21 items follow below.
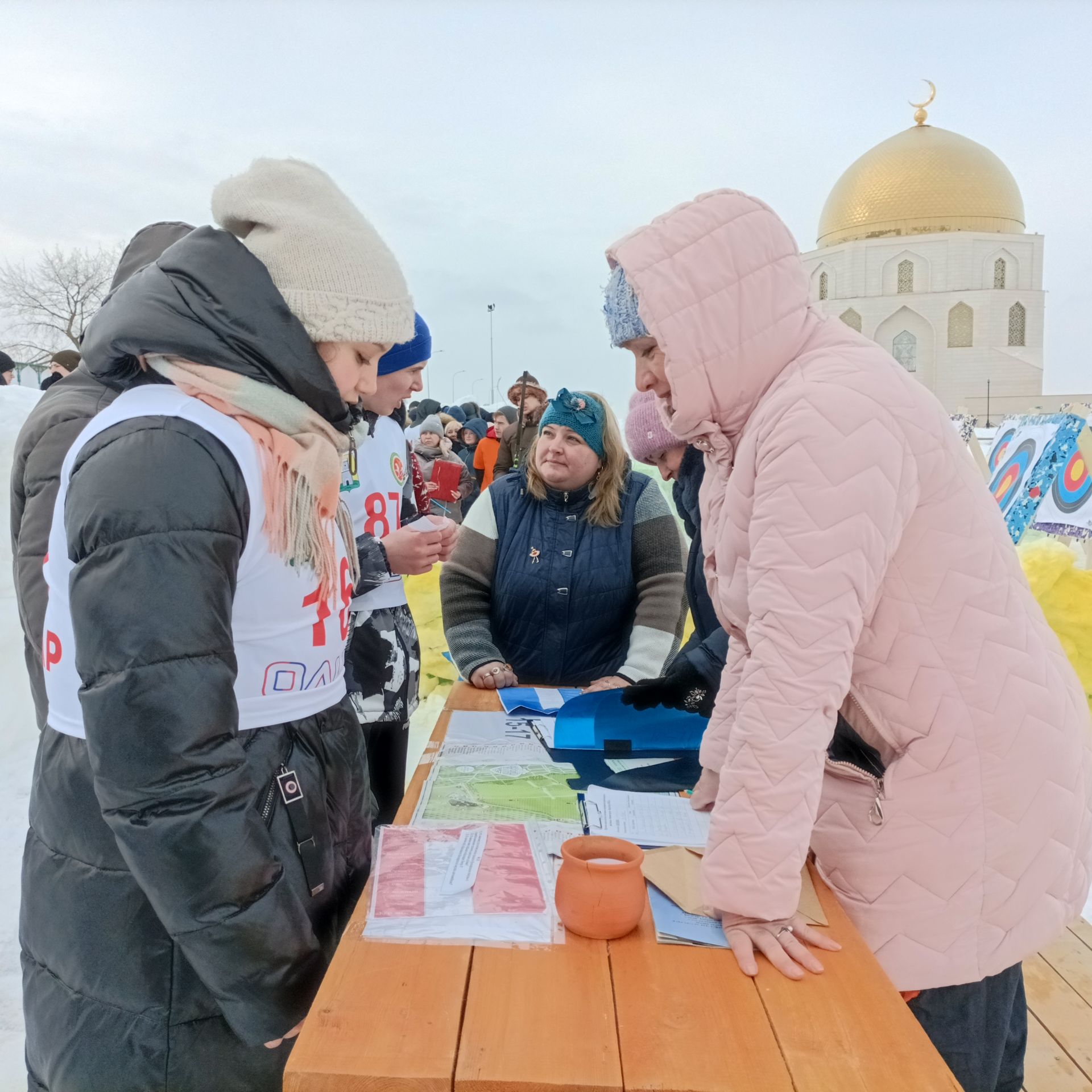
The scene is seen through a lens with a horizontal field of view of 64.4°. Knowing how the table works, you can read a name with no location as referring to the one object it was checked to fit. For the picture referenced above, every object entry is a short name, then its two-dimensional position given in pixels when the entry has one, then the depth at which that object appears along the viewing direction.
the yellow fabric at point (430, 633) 5.57
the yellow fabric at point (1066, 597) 4.52
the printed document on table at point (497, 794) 1.60
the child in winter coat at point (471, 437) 9.62
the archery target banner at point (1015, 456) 6.40
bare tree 29.41
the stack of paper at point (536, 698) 2.34
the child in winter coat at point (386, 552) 2.38
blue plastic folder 2.02
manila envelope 1.28
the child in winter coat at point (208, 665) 0.98
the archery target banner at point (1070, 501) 5.71
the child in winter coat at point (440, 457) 7.01
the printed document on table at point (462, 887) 1.22
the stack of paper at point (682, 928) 1.21
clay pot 1.19
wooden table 0.95
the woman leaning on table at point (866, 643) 1.11
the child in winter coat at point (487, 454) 7.92
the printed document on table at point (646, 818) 1.52
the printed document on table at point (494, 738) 1.94
